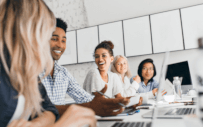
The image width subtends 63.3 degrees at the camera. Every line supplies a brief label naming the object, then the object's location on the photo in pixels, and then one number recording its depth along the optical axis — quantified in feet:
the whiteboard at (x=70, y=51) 10.32
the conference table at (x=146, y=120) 2.03
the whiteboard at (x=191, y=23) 7.81
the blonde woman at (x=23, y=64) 1.57
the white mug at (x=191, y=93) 5.87
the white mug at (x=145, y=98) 4.29
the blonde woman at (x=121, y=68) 7.75
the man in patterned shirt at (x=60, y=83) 4.33
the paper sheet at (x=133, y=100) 3.18
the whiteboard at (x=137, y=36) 8.63
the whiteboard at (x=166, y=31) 8.10
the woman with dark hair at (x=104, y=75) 5.75
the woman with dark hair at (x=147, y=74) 7.79
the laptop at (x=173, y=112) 2.40
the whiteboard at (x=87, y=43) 9.84
